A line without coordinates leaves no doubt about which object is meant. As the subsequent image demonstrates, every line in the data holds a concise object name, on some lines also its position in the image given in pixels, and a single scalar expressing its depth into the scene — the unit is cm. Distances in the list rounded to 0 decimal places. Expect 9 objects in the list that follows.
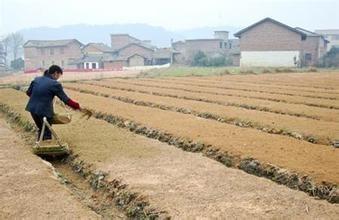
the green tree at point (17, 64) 8550
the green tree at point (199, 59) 6819
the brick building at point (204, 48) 8294
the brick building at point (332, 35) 12296
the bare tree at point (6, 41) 11786
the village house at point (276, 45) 5962
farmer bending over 1063
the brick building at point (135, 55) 7956
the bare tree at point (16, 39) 12167
